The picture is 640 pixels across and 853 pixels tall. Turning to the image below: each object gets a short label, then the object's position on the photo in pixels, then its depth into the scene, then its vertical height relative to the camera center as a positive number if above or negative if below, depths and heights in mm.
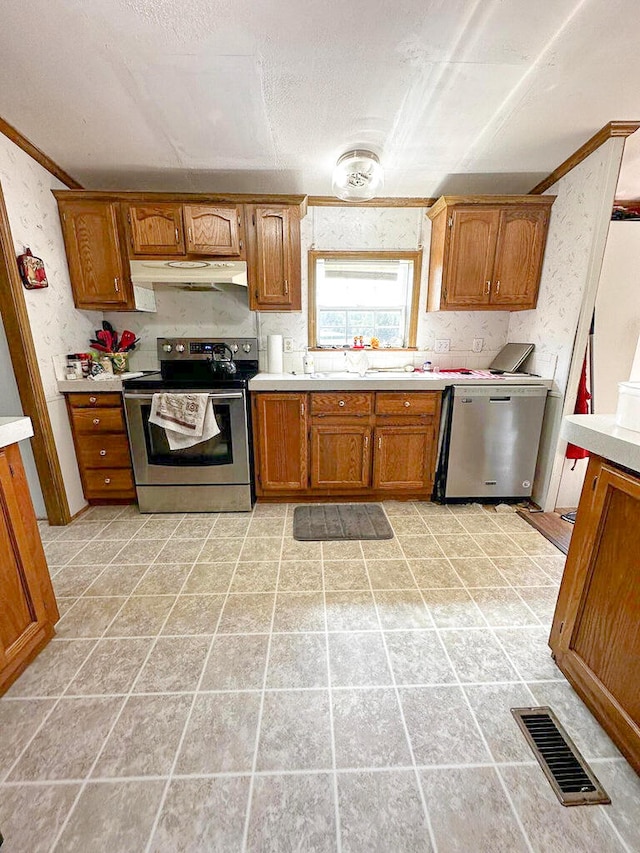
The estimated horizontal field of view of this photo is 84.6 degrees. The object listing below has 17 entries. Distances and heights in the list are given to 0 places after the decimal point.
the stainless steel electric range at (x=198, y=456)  2422 -862
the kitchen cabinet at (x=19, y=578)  1306 -940
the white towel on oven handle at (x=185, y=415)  2383 -545
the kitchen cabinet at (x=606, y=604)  1052 -872
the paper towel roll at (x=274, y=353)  2908 -168
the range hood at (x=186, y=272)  2490 +414
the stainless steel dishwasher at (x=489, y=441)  2512 -776
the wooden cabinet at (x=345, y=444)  2566 -807
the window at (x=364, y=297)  3006 +296
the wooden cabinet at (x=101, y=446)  2502 -805
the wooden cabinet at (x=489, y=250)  2557 +591
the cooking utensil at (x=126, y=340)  2865 -62
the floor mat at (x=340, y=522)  2334 -1297
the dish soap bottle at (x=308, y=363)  2957 -258
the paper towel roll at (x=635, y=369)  2461 -254
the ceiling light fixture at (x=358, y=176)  2213 +985
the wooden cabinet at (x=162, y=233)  2492 +693
